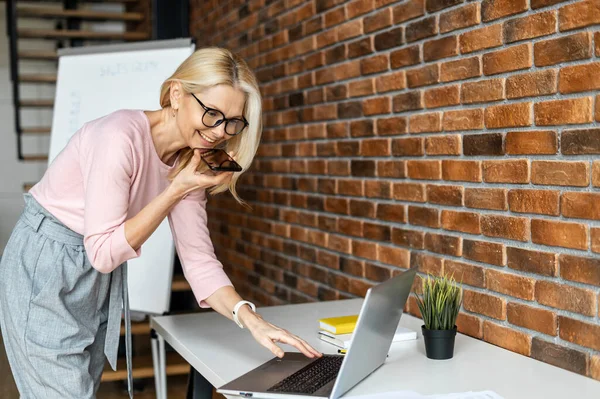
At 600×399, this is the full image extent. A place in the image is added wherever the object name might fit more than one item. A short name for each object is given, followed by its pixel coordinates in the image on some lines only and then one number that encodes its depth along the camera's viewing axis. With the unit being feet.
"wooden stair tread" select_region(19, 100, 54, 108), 19.03
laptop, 4.46
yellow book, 5.99
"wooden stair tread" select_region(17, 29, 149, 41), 18.74
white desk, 4.72
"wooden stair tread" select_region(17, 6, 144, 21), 18.95
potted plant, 5.44
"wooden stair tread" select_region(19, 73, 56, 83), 18.79
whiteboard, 11.12
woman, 5.34
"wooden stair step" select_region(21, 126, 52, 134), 19.18
